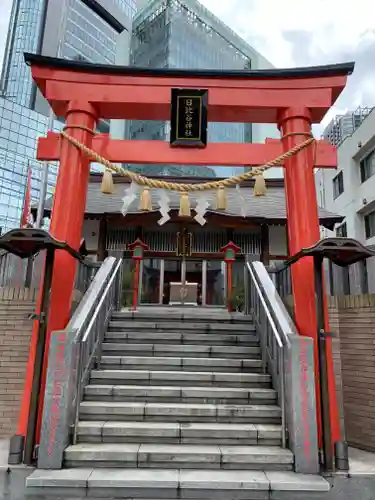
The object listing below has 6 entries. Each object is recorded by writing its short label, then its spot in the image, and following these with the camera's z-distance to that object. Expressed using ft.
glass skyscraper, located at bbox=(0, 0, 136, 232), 172.96
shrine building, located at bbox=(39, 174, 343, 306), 38.37
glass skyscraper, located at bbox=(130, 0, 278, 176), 136.98
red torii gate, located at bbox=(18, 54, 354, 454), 18.62
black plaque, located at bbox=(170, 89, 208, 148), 19.93
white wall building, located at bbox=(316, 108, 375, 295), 67.51
